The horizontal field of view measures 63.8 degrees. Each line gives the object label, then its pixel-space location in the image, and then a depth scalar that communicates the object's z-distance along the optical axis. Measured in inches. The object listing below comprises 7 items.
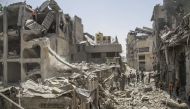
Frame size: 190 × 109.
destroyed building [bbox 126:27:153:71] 1100.8
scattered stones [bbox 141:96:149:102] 451.8
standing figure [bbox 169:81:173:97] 464.9
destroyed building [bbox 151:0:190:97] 416.6
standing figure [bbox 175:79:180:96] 460.0
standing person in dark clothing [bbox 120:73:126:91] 590.6
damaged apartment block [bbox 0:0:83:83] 596.8
